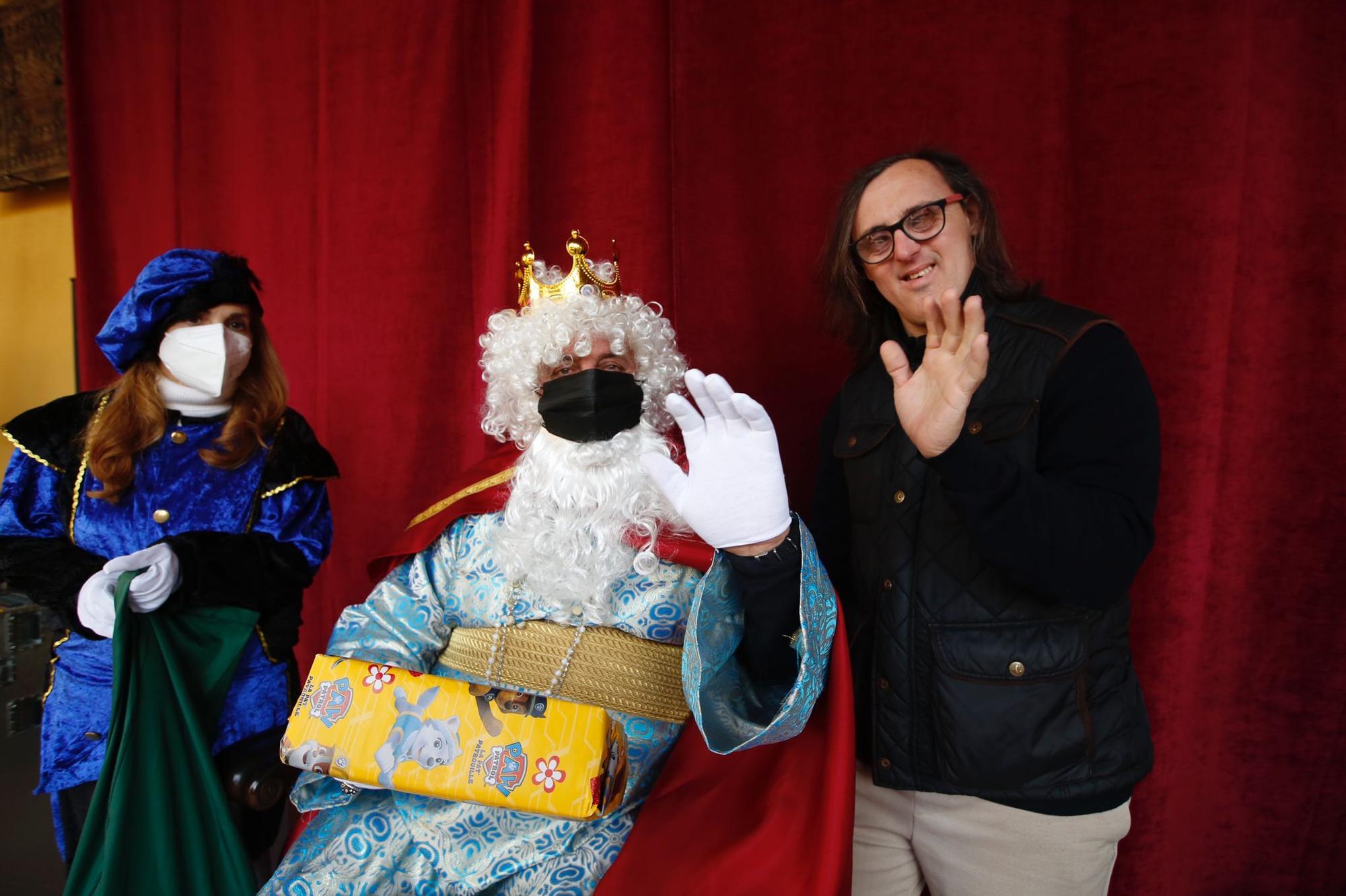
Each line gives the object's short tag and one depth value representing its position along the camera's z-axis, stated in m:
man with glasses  1.21
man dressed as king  1.39
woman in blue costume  1.93
